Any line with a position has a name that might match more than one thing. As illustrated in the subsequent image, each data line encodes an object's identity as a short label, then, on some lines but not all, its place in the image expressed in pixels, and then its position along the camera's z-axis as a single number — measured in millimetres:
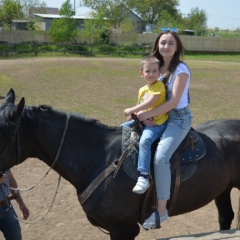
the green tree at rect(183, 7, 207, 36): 94938
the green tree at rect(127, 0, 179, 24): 83188
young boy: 3205
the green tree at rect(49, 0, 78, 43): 43312
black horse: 3172
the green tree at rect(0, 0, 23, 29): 58094
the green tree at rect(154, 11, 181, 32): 61688
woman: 3258
